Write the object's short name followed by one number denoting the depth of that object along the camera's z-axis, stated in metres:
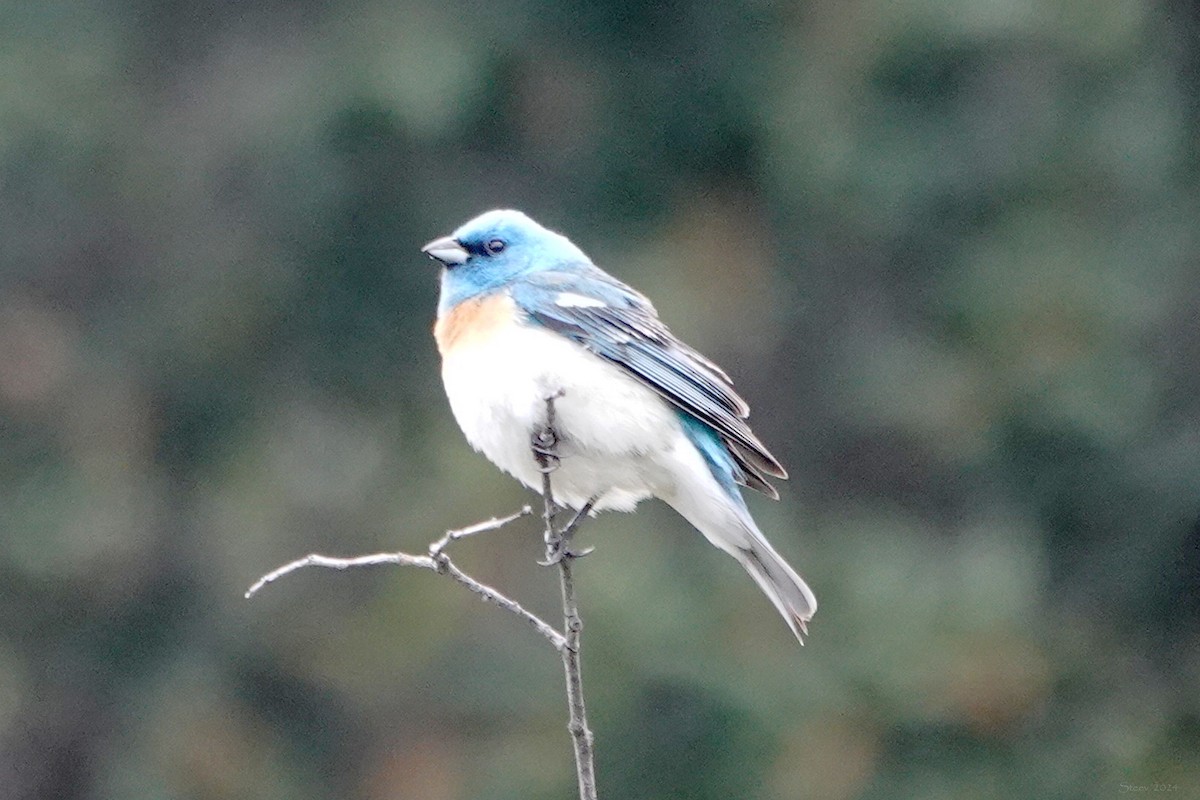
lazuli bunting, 9.48
